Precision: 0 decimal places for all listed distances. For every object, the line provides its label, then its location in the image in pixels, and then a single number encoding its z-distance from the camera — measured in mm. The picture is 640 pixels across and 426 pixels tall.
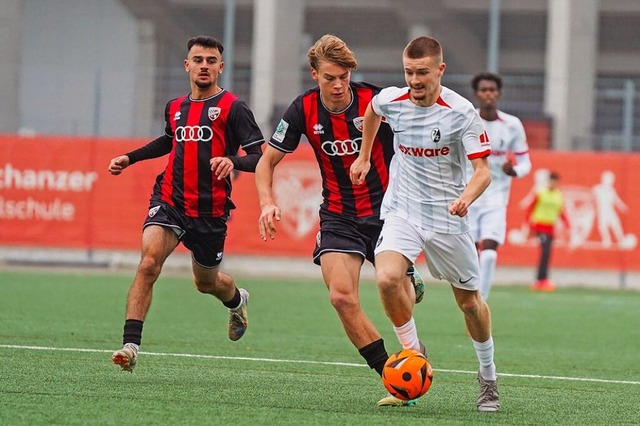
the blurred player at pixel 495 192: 25292
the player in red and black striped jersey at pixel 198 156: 17016
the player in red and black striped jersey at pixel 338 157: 14812
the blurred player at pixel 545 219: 42719
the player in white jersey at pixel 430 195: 14047
